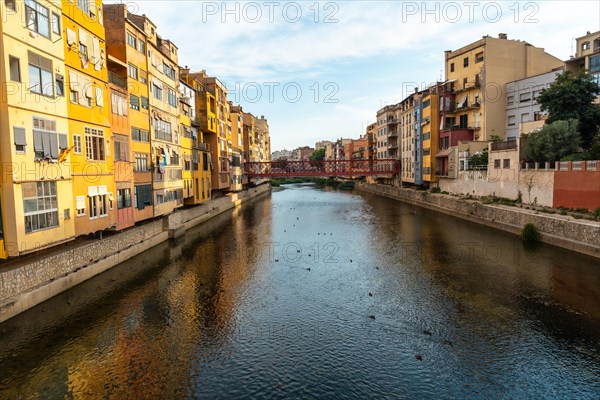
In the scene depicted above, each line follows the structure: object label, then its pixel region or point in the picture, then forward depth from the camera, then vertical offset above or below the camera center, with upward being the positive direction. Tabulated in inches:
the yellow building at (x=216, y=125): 2041.1 +259.4
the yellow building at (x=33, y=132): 713.6 +84.4
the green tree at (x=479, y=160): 1900.8 +28.4
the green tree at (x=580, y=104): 1563.7 +245.6
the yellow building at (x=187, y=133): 1690.5 +172.0
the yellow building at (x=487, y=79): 2177.7 +491.8
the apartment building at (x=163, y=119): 1365.7 +198.8
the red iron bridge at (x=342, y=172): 3046.0 -28.1
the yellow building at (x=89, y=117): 900.0 +138.7
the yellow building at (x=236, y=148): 2734.0 +165.1
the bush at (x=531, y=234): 1264.8 -227.7
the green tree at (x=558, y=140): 1407.5 +90.2
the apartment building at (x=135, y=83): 1162.6 +279.3
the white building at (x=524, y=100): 2014.0 +354.3
